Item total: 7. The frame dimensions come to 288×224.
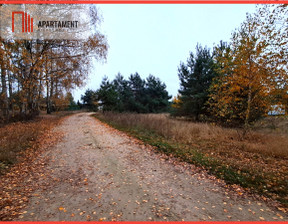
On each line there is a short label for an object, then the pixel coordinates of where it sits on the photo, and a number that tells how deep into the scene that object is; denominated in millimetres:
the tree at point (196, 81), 16797
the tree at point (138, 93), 34438
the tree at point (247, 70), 7758
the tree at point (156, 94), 36012
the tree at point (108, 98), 30000
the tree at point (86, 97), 64688
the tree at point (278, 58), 6852
